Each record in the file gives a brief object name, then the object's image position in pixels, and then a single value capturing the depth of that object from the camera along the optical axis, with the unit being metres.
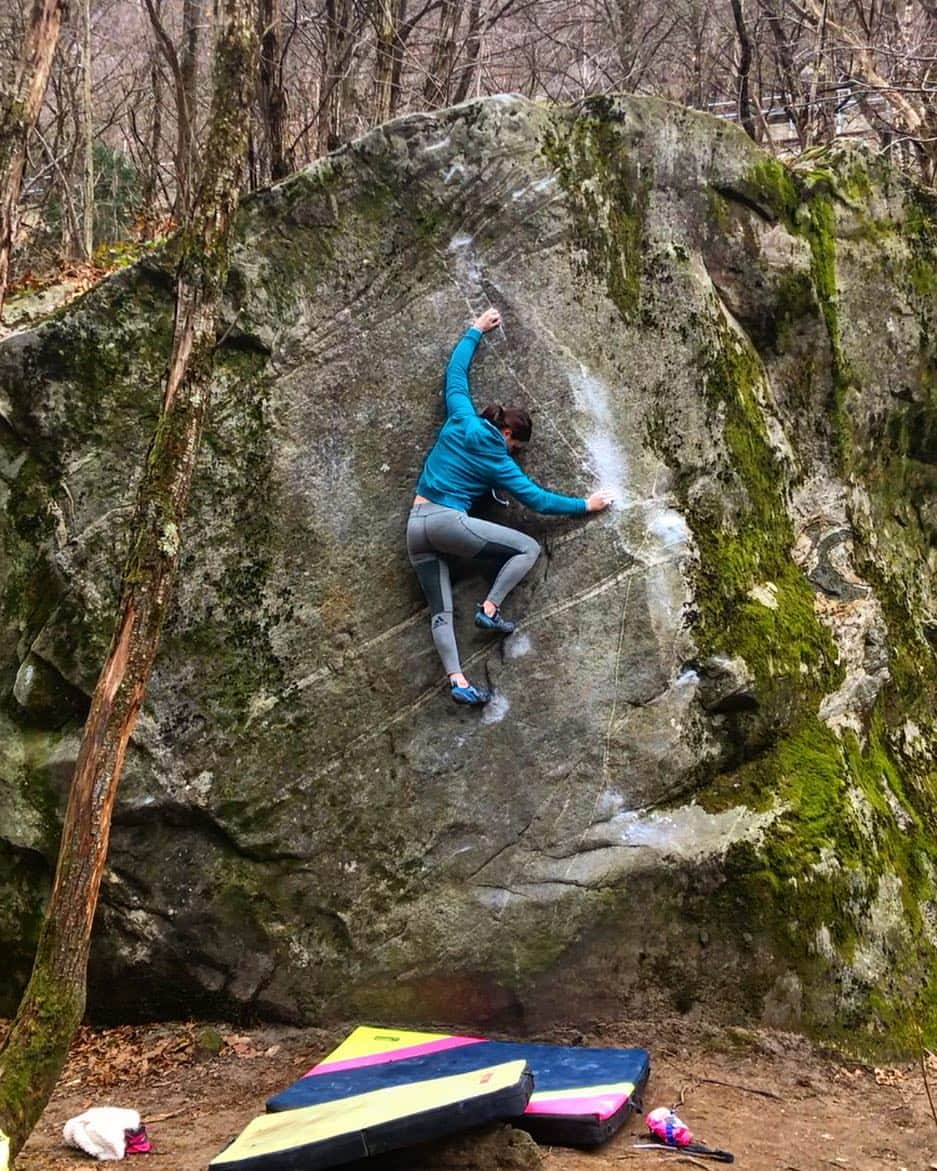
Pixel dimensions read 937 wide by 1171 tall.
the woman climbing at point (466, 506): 6.49
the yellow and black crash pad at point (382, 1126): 4.53
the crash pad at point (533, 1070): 5.13
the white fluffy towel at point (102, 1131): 5.24
